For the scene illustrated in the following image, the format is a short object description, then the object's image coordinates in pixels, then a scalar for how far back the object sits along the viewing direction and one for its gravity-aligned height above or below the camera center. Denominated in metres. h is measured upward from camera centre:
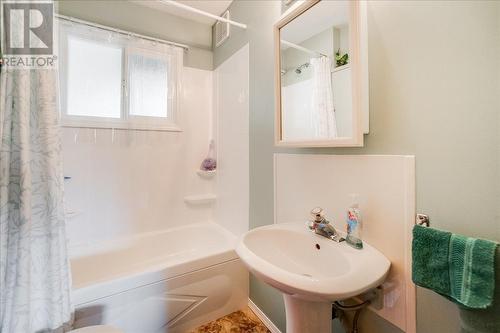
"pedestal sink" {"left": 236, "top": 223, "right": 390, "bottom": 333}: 0.71 -0.39
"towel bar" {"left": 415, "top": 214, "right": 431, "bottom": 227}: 0.77 -0.19
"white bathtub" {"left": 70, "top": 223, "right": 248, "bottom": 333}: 1.28 -0.81
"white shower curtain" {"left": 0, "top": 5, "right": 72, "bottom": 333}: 0.87 -0.17
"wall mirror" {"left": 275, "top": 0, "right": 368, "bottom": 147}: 0.91 +0.44
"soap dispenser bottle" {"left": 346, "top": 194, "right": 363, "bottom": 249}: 0.95 -0.26
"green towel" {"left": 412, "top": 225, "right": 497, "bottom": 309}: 0.58 -0.29
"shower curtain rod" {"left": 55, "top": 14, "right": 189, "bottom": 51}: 1.66 +1.12
